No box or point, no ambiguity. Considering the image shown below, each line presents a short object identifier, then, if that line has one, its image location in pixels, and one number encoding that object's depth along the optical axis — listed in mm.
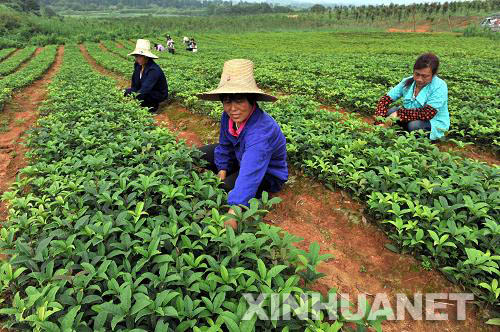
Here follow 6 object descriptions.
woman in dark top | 7582
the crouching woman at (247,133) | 2980
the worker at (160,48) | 28547
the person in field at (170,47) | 27867
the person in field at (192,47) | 27712
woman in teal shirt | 5101
